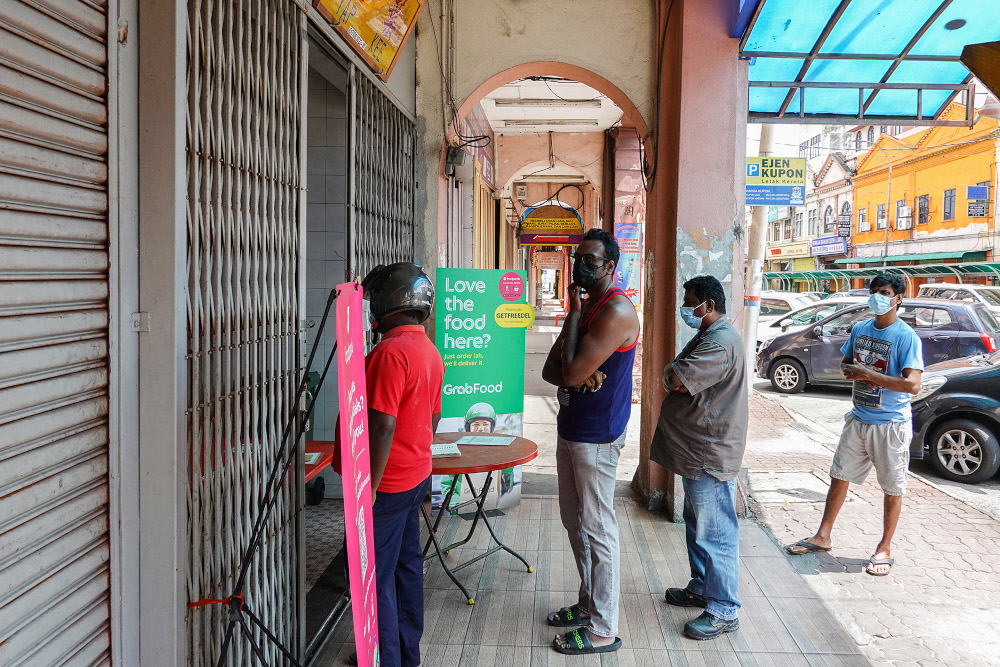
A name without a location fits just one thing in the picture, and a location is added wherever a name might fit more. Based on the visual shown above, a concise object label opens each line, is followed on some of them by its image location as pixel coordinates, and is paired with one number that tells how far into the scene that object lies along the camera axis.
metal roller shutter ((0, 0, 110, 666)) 1.68
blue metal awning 5.12
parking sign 8.34
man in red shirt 2.61
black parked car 6.64
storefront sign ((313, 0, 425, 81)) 3.65
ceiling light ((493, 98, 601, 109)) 10.41
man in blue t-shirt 4.48
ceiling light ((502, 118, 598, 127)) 11.72
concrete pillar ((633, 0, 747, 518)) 5.28
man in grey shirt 3.55
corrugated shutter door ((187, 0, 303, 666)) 2.41
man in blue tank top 3.34
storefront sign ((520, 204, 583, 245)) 18.02
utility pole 8.47
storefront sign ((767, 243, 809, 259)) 44.62
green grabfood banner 5.29
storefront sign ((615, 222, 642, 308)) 11.08
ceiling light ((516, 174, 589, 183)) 18.75
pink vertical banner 1.83
